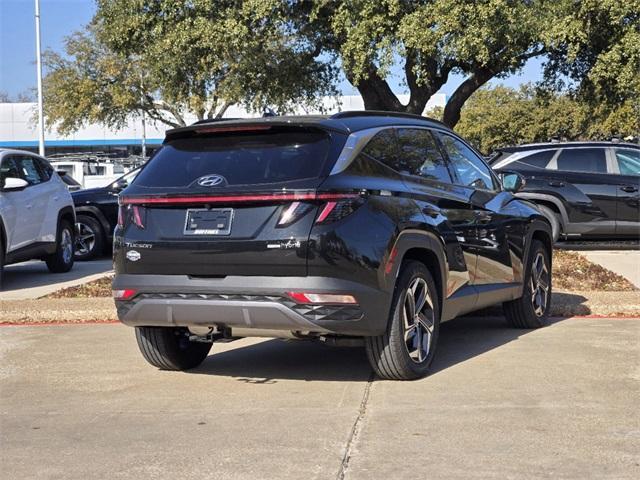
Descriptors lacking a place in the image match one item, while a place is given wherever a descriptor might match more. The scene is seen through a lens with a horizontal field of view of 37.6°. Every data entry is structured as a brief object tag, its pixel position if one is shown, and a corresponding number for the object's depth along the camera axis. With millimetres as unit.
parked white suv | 11812
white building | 68000
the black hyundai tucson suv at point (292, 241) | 5613
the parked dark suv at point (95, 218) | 15422
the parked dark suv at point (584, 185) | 14953
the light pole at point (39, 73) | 40875
